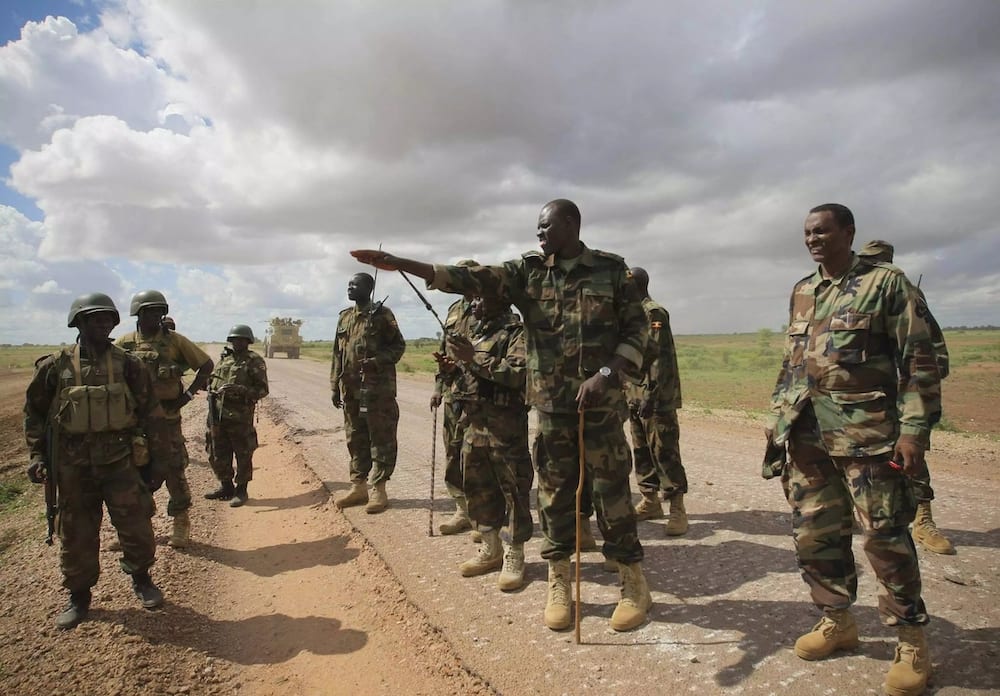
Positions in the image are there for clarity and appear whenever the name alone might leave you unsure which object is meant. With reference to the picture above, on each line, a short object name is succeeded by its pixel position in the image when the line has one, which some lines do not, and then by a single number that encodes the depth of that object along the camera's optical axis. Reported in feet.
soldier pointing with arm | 11.67
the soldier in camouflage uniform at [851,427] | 9.27
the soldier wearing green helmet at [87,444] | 13.23
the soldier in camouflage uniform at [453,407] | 16.11
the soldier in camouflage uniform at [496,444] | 14.29
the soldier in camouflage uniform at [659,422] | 17.39
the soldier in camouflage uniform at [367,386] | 21.50
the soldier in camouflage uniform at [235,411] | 23.53
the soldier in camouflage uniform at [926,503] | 13.46
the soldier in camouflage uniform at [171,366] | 18.75
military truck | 156.25
